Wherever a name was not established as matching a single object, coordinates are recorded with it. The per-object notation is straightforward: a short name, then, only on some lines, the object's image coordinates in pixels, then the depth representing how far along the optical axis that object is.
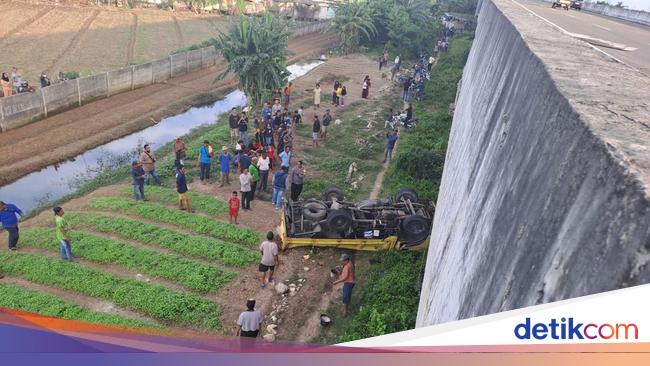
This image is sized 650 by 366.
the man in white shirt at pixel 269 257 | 10.31
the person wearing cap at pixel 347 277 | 9.68
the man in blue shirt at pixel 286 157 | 15.05
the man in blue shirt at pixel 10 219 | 11.19
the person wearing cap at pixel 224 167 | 14.79
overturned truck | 12.06
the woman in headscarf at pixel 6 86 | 20.91
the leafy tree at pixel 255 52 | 21.86
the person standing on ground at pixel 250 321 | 8.24
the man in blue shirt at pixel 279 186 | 14.02
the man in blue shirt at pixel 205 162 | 15.31
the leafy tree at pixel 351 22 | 40.47
